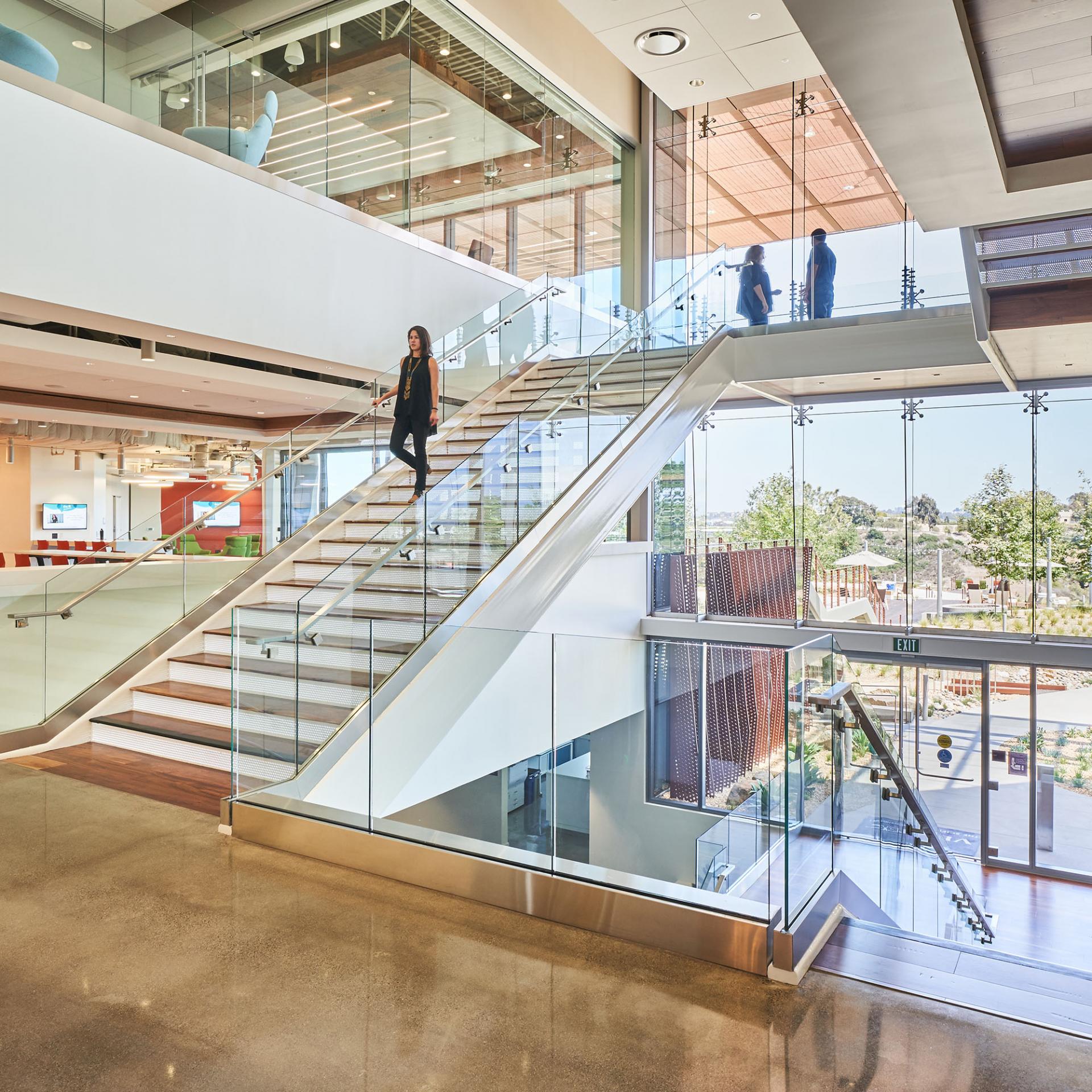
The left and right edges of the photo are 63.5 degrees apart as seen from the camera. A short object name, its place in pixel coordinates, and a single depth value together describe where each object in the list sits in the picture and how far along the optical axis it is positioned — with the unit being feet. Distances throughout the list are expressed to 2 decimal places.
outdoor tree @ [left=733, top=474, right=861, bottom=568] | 41.45
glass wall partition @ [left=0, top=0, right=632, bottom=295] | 23.22
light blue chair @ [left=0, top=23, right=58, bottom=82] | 20.22
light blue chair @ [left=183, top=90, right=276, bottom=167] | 24.94
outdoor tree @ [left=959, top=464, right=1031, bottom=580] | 37.45
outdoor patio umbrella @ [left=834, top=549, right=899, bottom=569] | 40.40
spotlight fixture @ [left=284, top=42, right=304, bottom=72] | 29.37
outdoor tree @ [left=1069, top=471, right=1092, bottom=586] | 36.11
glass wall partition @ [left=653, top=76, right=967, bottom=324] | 37.60
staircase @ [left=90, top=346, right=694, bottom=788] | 15.07
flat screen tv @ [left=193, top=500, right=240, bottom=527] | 25.68
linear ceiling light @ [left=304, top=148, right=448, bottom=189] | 29.70
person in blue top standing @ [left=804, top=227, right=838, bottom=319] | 36.73
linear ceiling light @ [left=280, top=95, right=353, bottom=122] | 28.30
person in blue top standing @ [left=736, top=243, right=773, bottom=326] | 38.24
